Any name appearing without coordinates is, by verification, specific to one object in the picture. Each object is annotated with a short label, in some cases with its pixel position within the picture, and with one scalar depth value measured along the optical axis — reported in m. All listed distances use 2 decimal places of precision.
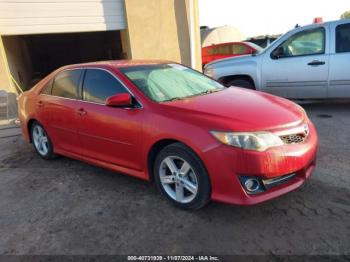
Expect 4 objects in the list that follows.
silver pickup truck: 6.69
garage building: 8.61
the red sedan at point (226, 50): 15.05
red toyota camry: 3.14
